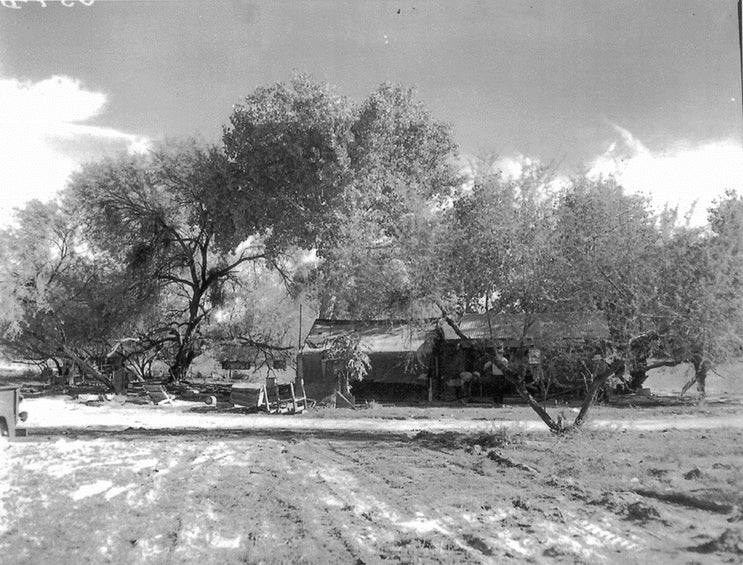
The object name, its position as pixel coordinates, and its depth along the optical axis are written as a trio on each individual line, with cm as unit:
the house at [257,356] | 2989
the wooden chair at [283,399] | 2058
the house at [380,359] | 2450
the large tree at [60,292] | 2598
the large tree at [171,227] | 2494
